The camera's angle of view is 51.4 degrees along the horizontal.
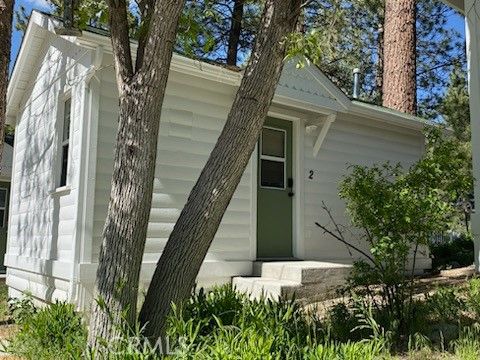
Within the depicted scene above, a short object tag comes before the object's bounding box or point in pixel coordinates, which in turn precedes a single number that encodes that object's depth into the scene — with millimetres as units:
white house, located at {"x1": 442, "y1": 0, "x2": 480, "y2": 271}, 5156
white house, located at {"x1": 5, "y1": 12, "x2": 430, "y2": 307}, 6082
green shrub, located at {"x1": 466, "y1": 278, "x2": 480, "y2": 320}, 5020
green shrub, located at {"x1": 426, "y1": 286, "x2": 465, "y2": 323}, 4980
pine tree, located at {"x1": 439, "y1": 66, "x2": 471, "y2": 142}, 10812
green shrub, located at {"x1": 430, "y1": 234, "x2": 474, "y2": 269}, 9752
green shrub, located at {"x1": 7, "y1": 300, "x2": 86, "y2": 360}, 4000
